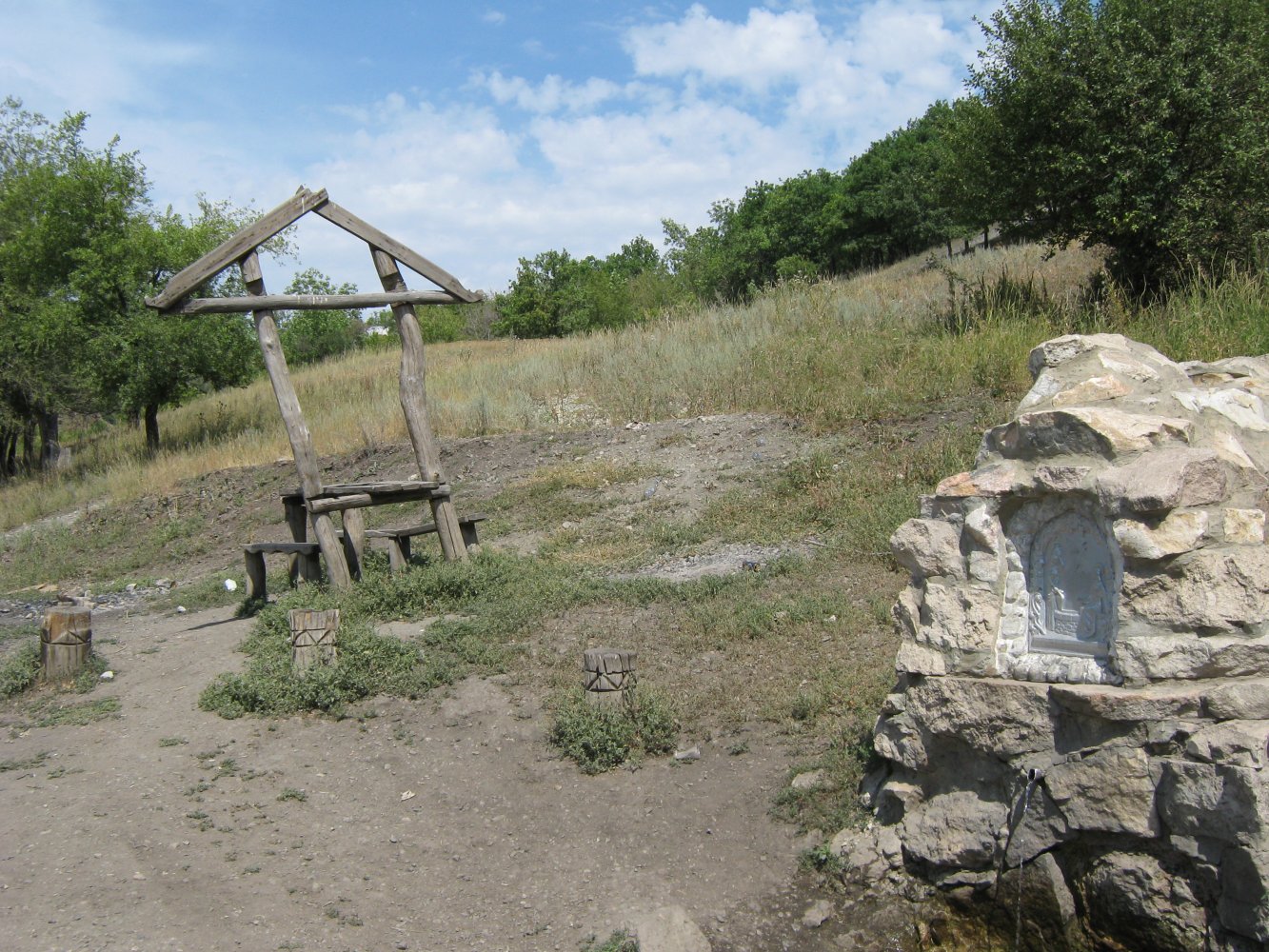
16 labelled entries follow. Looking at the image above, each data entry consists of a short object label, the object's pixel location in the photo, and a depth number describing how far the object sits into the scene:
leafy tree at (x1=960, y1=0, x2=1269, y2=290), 11.16
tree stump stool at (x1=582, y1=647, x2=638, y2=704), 5.88
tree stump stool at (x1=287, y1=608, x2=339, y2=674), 6.88
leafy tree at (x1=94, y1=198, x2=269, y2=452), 19.80
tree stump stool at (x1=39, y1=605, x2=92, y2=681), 7.54
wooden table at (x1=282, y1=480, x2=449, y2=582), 8.87
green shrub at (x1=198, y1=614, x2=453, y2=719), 6.70
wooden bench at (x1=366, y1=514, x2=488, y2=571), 9.21
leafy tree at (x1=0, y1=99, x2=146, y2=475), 20.05
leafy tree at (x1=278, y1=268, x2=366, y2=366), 43.66
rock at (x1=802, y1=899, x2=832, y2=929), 4.23
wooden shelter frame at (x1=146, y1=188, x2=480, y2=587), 8.68
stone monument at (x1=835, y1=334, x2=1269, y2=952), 3.46
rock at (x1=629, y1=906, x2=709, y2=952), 4.10
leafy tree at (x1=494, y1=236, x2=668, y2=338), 35.12
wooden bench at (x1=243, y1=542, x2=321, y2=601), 9.09
